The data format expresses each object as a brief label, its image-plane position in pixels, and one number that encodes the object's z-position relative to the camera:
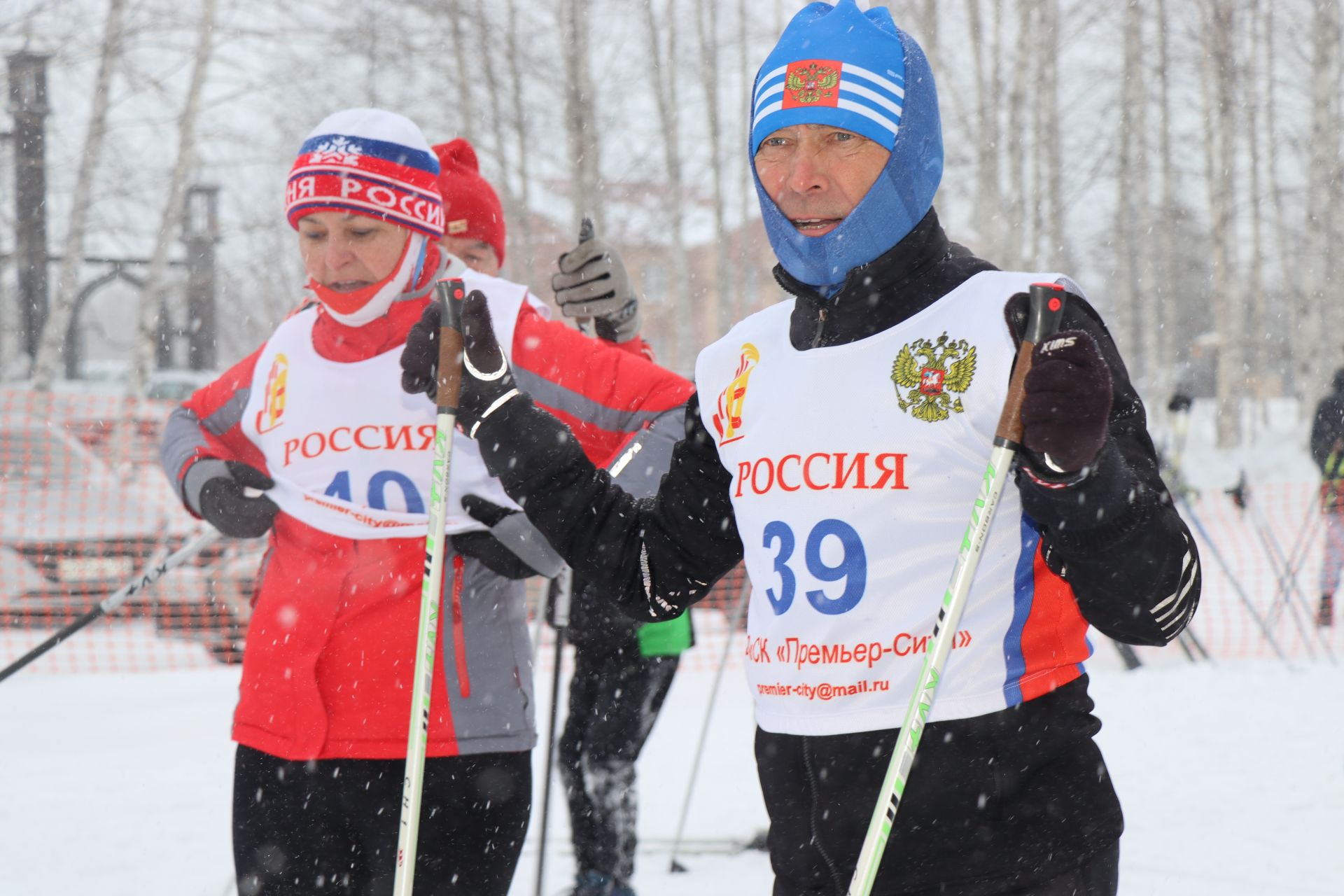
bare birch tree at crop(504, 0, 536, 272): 16.75
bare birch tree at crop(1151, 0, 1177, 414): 20.00
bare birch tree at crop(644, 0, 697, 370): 18.14
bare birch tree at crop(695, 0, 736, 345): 18.95
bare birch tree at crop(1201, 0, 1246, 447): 18.45
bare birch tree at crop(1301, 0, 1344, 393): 16.27
